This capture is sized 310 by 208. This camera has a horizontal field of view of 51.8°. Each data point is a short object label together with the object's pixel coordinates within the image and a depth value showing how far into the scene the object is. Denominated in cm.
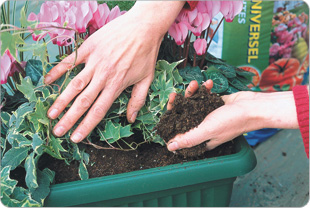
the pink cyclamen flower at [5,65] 78
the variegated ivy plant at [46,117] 77
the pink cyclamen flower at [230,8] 89
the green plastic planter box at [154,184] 78
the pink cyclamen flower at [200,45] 90
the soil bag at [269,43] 147
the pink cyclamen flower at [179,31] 87
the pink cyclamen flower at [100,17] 87
